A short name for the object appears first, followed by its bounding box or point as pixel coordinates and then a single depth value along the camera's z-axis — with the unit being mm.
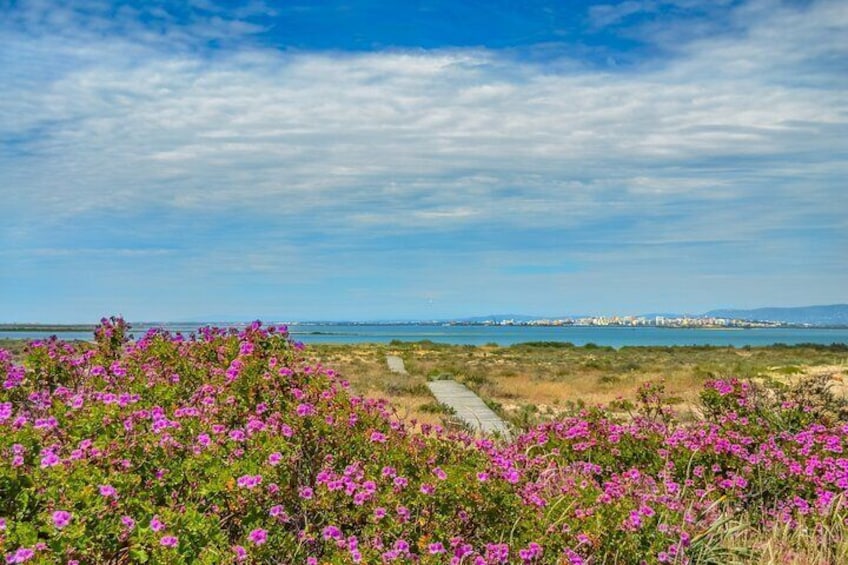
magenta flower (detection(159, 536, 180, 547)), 2791
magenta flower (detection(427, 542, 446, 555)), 3404
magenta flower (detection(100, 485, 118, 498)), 3074
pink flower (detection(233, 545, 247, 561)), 3028
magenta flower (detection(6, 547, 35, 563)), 2588
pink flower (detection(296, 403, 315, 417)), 4666
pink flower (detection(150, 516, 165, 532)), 2930
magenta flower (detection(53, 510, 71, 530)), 2777
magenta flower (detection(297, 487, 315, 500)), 3922
